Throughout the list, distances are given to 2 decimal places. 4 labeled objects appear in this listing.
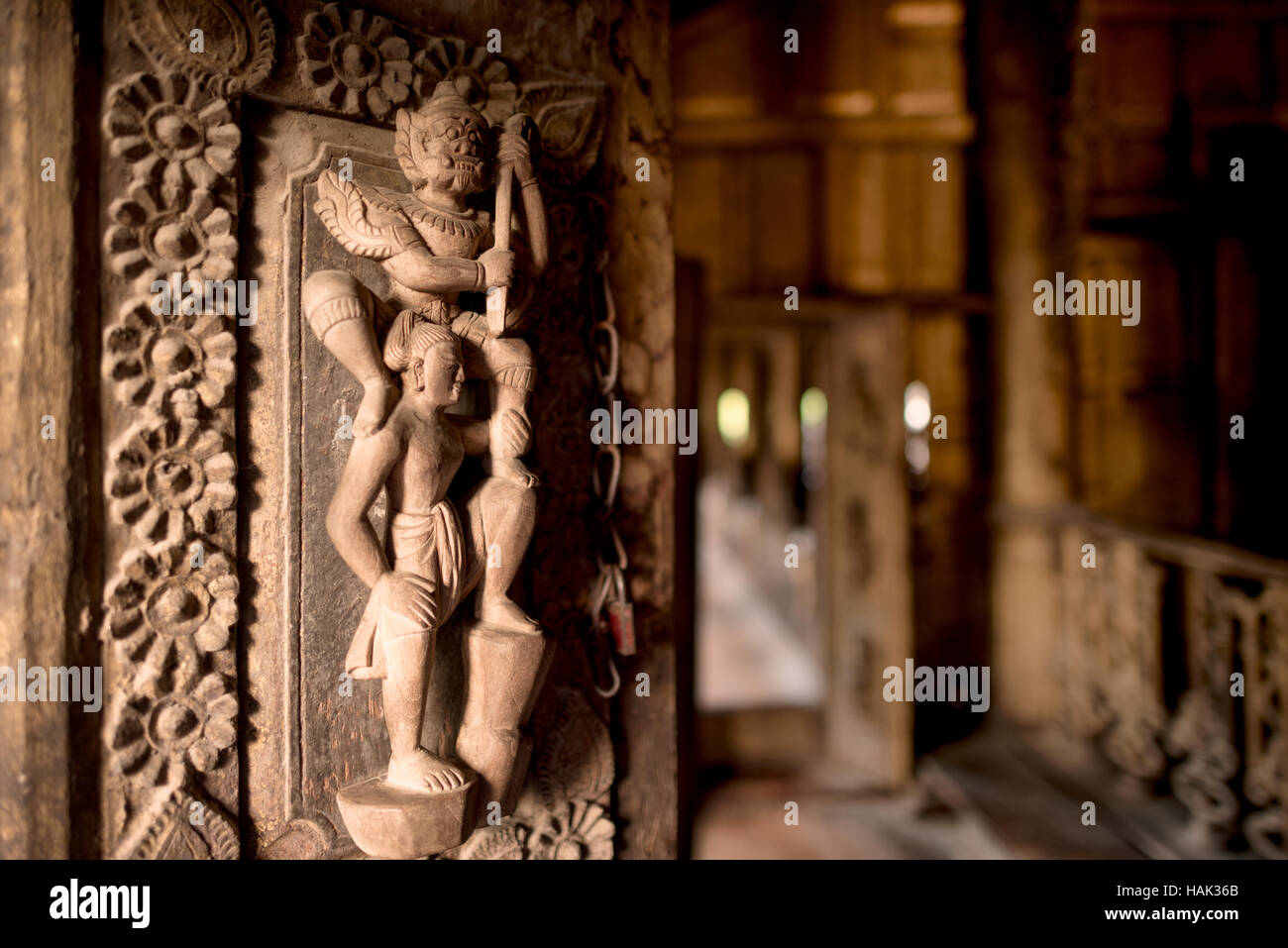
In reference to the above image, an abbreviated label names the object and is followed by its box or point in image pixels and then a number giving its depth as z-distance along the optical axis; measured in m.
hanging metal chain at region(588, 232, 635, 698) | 0.88
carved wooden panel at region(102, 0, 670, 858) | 0.73
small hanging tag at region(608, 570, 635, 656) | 0.87
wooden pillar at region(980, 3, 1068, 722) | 1.86
